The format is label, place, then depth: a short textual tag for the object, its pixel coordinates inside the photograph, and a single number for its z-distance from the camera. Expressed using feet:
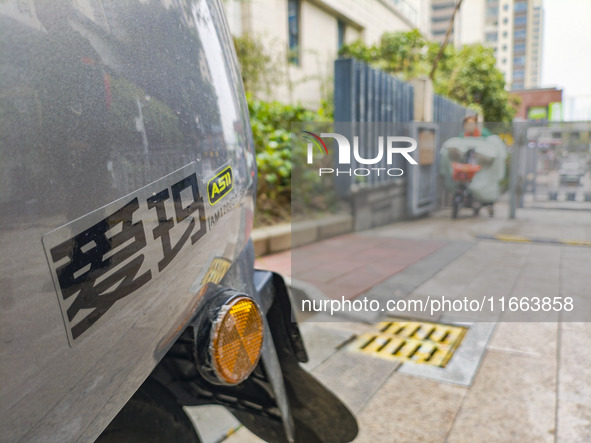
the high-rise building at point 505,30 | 272.10
